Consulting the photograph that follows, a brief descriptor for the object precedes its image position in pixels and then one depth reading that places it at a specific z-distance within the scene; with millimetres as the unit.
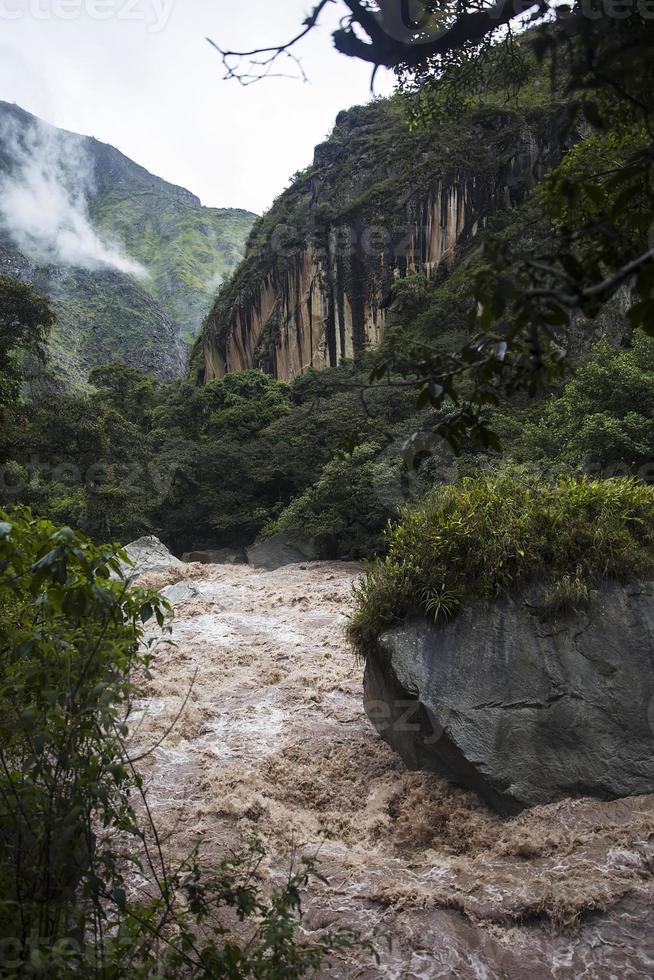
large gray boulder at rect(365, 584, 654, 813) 4523
